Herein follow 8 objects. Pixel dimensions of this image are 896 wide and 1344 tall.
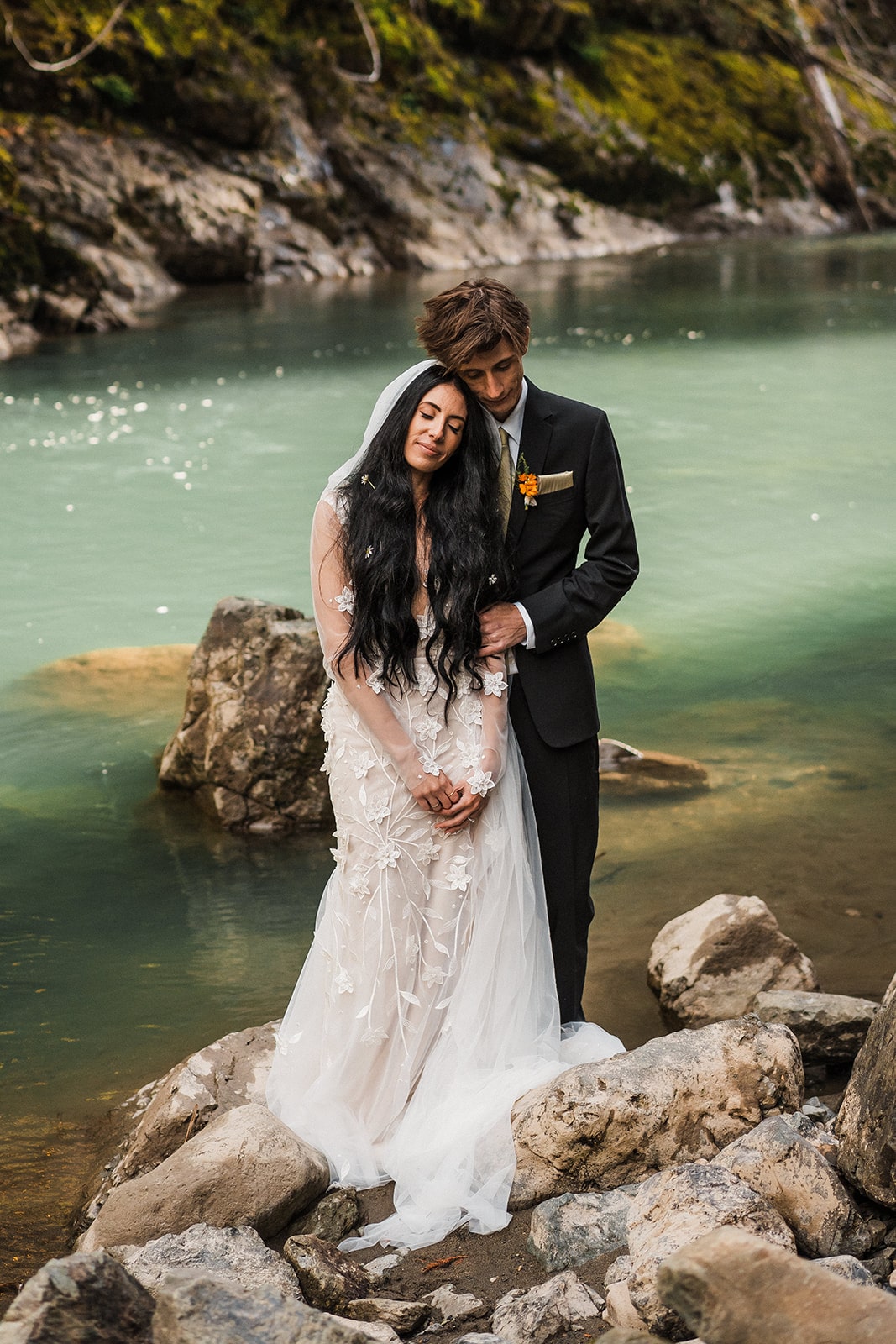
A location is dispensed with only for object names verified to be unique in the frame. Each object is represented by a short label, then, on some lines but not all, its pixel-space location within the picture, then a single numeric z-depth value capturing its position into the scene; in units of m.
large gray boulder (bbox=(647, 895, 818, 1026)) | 4.54
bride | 3.54
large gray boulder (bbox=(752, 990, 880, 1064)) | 4.09
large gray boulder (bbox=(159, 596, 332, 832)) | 6.26
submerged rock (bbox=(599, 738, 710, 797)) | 6.42
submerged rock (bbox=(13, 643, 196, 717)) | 7.62
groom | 3.62
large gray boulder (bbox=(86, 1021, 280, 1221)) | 3.69
